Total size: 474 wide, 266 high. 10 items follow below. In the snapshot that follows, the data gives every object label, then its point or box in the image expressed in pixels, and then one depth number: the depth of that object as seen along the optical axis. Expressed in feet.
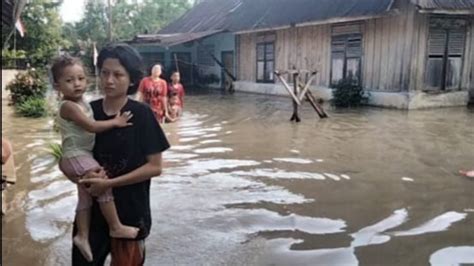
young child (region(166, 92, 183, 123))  38.76
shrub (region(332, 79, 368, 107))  51.67
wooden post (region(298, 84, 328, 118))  40.49
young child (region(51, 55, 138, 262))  7.91
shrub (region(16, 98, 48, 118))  43.42
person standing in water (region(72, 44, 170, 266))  7.88
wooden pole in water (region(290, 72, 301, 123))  38.91
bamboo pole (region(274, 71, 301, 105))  38.60
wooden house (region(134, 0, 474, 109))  47.52
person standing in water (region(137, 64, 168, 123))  33.03
